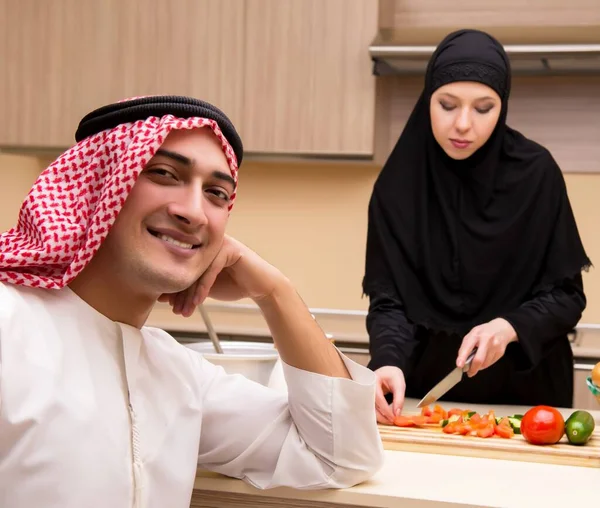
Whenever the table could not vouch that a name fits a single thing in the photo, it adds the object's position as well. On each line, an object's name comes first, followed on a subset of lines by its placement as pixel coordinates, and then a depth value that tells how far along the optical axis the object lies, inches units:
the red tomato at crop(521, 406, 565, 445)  54.0
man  37.2
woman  75.7
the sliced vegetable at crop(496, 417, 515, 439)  55.9
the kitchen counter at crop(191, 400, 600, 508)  43.3
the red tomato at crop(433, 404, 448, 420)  60.1
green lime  54.2
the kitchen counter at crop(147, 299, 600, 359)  122.8
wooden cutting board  51.6
